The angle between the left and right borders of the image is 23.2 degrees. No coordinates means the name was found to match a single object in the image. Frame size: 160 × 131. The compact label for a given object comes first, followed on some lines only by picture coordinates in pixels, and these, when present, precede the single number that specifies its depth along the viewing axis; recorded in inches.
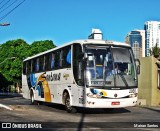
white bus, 652.7
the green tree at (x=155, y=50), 1320.0
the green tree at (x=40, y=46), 3122.5
